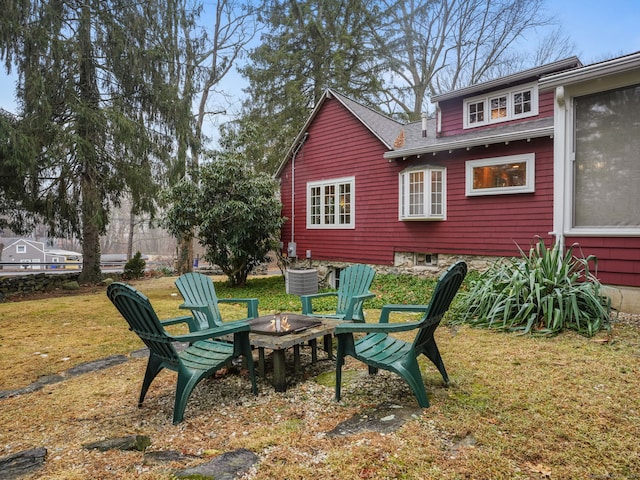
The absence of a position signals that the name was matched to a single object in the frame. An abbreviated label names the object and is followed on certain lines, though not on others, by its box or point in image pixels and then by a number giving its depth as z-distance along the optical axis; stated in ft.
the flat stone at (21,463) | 5.98
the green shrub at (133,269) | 42.27
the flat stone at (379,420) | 7.05
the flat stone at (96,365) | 11.50
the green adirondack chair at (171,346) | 7.75
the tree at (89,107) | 29.30
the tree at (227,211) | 31.40
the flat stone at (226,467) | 5.72
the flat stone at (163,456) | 6.28
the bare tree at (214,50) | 44.42
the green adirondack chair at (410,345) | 7.82
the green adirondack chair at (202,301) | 10.80
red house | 16.87
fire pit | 9.80
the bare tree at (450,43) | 48.47
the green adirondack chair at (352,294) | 11.66
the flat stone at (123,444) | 6.75
